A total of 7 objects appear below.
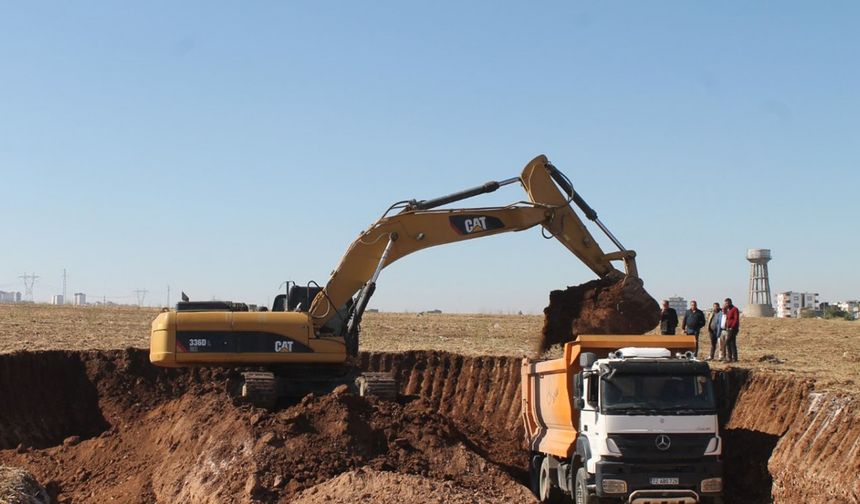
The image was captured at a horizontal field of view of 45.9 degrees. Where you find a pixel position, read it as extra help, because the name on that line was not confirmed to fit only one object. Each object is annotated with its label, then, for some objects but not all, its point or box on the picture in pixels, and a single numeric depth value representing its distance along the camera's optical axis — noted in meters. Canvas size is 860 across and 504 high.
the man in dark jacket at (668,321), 24.70
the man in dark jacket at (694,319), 26.23
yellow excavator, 21.03
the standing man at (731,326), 25.42
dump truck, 14.77
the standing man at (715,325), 26.78
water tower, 90.88
